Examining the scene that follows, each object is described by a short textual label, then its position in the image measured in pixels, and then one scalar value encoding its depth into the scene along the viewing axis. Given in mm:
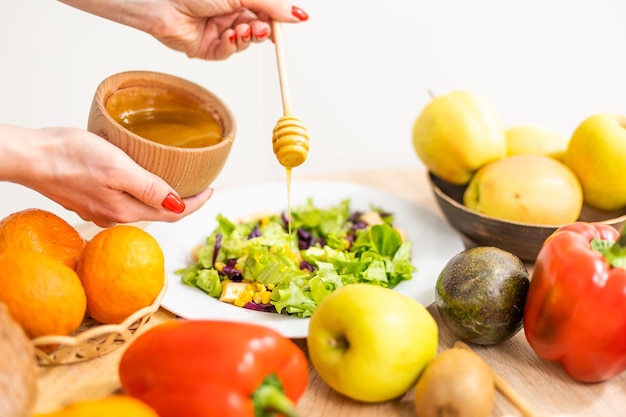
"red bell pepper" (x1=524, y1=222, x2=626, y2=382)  1093
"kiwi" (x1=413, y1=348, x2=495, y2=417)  980
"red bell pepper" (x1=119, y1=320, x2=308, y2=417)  899
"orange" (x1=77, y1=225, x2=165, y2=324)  1139
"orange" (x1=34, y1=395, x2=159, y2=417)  834
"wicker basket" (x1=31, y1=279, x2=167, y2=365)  1056
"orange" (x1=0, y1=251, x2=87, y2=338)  1028
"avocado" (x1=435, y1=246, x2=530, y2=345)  1196
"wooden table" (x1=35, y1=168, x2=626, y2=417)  1092
